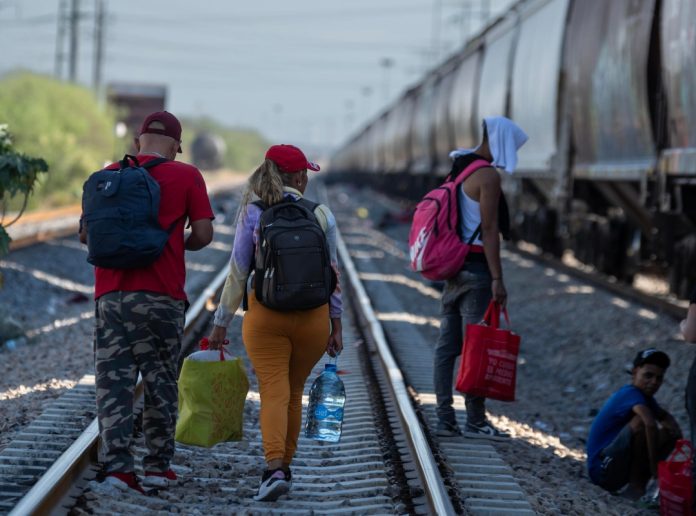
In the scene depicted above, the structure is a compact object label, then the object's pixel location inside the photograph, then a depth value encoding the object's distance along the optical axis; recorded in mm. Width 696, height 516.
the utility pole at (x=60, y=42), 114125
